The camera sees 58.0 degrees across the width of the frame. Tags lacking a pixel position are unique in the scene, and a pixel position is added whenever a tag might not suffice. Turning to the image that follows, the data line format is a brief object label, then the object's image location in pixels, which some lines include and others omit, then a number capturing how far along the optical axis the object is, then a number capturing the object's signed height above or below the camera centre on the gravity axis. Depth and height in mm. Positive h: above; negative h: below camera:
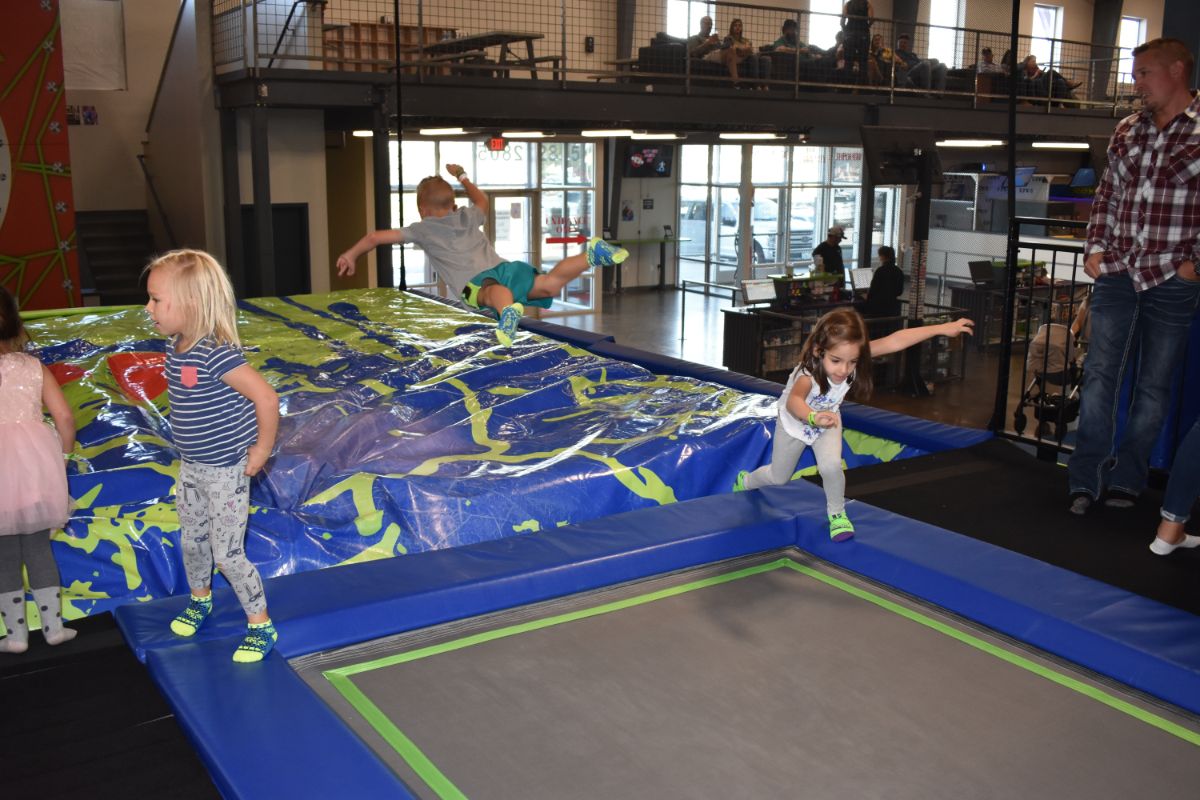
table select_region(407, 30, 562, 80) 9344 +1297
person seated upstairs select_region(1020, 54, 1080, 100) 13641 +1426
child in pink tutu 2646 -723
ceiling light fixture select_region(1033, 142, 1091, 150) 14005 +709
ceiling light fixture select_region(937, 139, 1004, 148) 11156 +552
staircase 10609 -676
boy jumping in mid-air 4801 -329
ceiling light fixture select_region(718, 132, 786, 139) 11711 +610
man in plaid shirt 3215 -213
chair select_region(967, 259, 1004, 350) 11469 -975
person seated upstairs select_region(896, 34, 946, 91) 12203 +1378
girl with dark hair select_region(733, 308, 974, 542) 3092 -553
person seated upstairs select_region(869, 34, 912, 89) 12035 +1471
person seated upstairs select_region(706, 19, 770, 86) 10984 +1331
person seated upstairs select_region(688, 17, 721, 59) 11227 +1527
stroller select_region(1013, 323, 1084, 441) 5867 -1025
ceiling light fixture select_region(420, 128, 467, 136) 11082 +600
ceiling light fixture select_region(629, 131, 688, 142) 10812 +571
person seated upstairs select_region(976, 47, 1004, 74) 13081 +1603
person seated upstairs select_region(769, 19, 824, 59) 11648 +1618
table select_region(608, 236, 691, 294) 16672 -977
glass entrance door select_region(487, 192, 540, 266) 13508 -438
